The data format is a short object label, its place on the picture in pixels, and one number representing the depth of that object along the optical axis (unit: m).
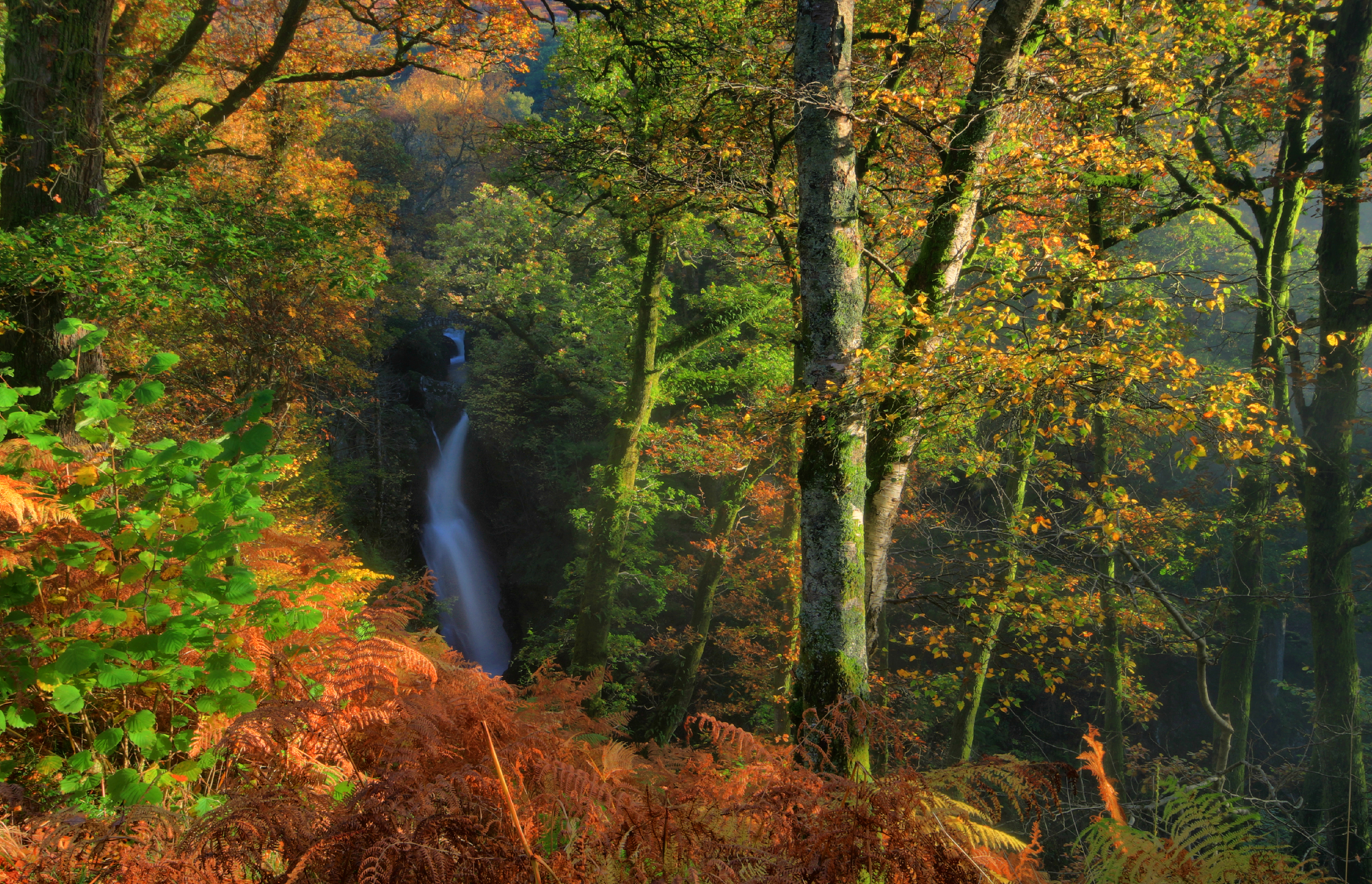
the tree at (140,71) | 6.24
